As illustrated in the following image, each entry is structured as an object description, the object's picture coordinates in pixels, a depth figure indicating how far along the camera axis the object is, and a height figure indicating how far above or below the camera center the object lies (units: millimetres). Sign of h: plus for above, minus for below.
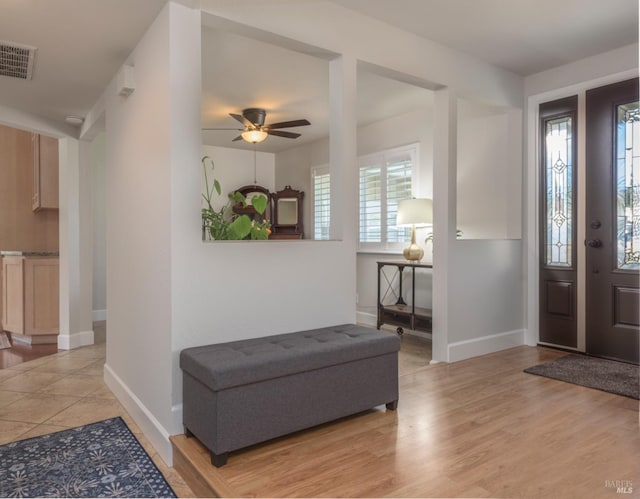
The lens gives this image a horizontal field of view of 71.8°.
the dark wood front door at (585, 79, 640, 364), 3541 +183
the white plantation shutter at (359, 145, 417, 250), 5031 +616
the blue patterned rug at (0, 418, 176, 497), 1972 -1082
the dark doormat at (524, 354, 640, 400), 3001 -970
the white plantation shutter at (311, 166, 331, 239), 6301 +633
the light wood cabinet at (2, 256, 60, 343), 4828 -569
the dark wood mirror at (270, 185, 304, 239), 6730 +495
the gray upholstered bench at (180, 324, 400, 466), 1969 -680
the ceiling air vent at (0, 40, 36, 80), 2898 +1296
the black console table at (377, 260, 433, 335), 4379 -683
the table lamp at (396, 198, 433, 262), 4312 +297
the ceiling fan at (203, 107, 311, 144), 4605 +1247
